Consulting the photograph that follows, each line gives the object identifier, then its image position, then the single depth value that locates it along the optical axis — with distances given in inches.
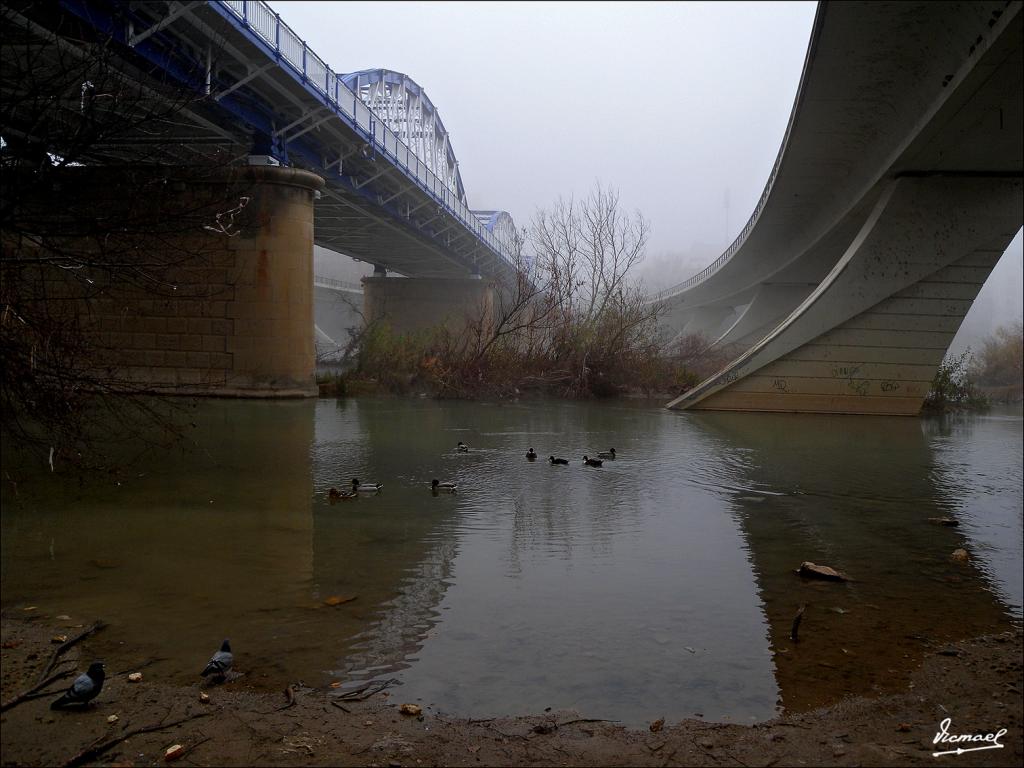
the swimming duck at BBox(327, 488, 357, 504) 270.4
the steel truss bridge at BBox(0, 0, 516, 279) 613.3
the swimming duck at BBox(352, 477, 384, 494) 282.5
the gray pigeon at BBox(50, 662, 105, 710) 114.8
